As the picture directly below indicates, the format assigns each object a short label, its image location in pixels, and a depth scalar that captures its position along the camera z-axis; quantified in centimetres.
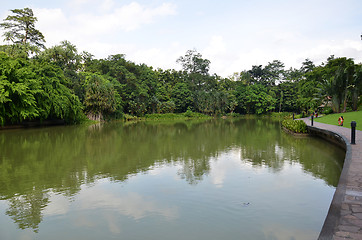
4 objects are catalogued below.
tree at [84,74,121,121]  3378
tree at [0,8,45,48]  3506
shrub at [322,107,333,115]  3040
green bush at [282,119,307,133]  1685
